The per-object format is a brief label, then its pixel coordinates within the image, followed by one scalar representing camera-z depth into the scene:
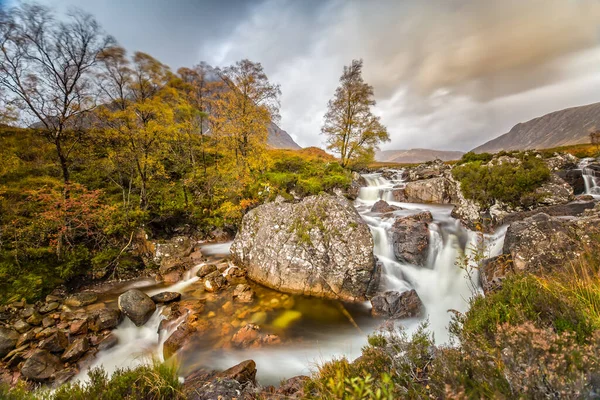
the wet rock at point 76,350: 6.15
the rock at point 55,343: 6.22
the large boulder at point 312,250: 8.45
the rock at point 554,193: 10.77
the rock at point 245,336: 6.73
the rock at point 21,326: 6.94
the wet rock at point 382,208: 16.23
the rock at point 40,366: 5.55
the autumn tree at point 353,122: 21.55
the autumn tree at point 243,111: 14.88
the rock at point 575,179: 13.99
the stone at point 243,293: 8.56
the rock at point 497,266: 7.10
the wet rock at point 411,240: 10.25
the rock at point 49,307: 7.78
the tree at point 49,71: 8.57
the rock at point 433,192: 18.64
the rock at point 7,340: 6.24
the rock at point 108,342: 6.74
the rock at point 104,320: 7.26
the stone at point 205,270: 10.38
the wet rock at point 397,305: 7.49
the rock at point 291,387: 4.29
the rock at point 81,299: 8.30
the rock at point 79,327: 6.97
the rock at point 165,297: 8.62
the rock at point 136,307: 7.61
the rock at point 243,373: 4.94
